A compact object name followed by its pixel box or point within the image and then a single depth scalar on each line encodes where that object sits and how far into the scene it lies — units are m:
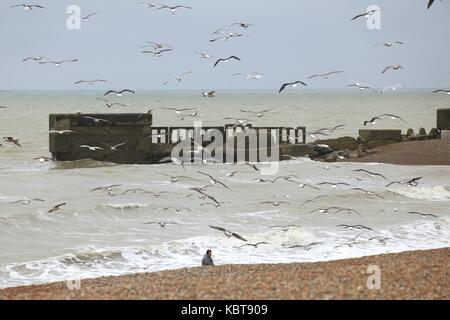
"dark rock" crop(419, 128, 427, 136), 48.47
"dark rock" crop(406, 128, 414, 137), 48.12
